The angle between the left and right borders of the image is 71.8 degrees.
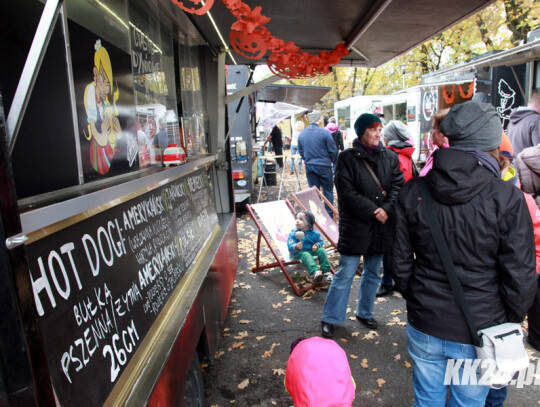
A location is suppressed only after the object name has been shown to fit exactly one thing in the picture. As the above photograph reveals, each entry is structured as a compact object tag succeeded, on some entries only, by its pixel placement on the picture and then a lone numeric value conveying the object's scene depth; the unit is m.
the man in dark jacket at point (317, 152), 7.68
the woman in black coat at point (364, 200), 3.41
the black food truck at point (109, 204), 0.86
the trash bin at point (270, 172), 13.34
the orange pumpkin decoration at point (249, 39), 2.44
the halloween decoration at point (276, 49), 2.27
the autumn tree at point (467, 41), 11.13
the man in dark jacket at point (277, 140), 14.98
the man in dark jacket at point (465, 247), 1.80
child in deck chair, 5.11
